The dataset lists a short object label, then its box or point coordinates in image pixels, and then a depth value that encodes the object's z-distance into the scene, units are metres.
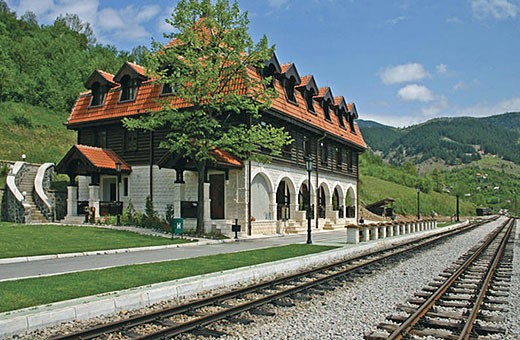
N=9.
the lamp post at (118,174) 25.43
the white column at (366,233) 22.62
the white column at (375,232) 24.19
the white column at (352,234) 20.97
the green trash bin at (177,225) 20.45
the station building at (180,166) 24.59
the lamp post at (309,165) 20.73
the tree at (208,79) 21.19
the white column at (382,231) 25.45
